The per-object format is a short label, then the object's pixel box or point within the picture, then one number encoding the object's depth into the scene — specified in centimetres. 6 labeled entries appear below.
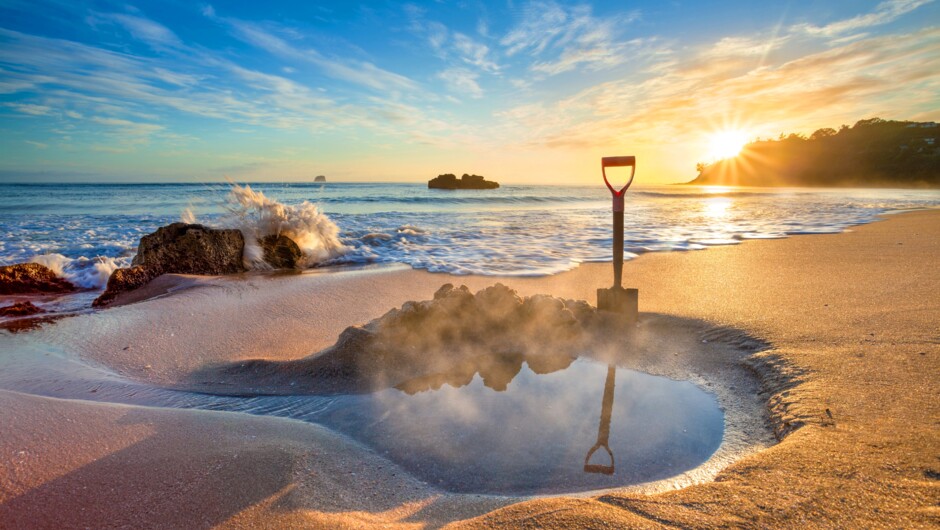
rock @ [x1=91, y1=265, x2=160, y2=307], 469
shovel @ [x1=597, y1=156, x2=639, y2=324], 346
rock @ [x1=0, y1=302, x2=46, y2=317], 403
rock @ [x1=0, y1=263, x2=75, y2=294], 514
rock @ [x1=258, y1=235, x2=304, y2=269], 672
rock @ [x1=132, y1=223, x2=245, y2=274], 582
